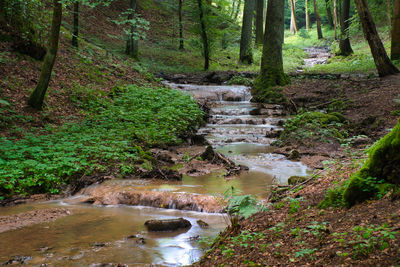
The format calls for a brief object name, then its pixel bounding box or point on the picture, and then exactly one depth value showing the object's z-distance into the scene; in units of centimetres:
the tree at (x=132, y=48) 2066
